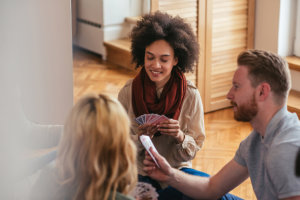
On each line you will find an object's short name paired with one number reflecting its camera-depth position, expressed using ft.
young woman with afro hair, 9.25
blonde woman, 6.19
